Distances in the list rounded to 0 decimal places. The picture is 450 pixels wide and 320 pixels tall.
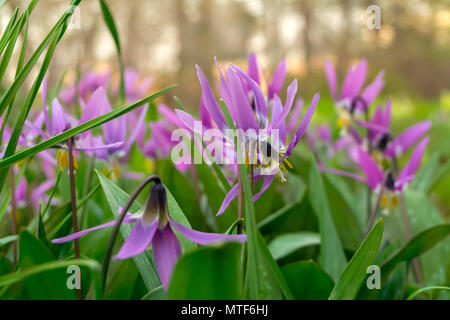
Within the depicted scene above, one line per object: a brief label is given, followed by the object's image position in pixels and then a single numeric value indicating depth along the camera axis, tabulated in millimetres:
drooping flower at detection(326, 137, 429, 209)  504
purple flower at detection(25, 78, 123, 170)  437
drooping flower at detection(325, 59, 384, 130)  592
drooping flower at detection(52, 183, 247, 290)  395
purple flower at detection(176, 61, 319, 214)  405
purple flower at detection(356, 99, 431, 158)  567
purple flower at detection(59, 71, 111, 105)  1011
